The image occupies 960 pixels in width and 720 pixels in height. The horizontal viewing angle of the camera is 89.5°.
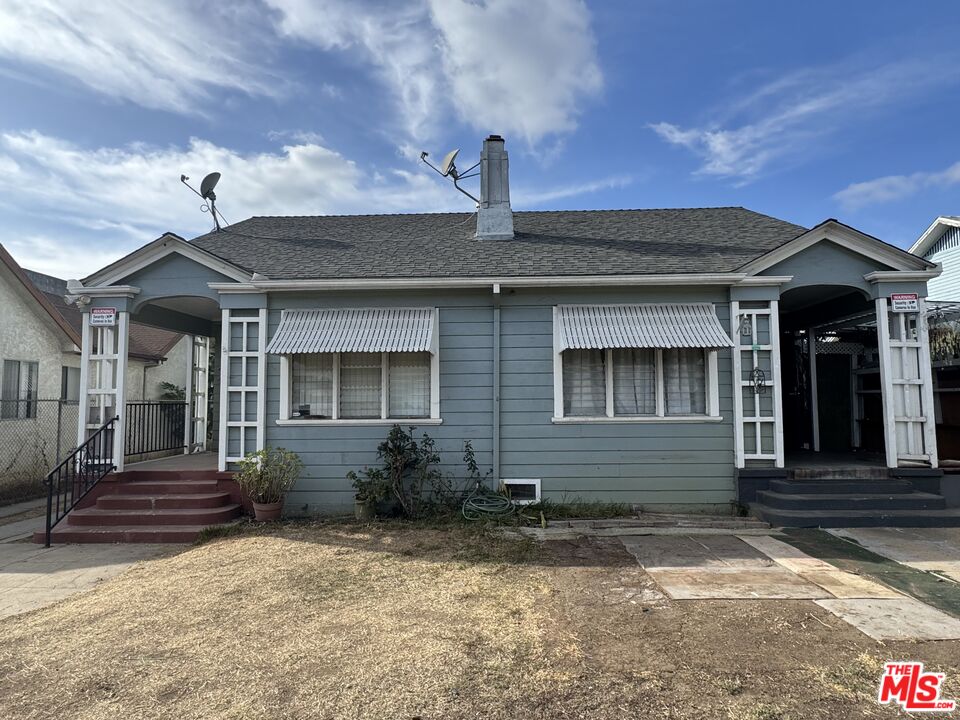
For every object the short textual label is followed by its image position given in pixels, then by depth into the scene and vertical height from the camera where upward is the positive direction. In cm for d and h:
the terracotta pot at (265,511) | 658 -154
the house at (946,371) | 796 +40
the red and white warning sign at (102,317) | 714 +119
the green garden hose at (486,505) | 653 -149
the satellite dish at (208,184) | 981 +432
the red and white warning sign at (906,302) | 682 +130
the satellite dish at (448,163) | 931 +451
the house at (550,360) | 685 +53
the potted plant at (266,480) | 656 -112
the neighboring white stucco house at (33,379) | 975 +42
